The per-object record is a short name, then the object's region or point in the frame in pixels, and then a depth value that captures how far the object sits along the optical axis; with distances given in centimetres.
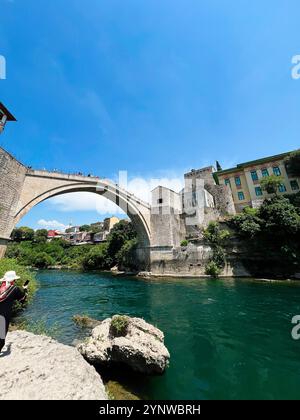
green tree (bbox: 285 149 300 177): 2245
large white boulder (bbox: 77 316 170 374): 427
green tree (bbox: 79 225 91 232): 7525
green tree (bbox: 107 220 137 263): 3269
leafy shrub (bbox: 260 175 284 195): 2308
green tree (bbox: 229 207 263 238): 1861
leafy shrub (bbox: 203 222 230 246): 2084
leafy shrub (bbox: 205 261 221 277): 1978
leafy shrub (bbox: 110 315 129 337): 493
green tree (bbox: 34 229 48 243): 5290
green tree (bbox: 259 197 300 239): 1675
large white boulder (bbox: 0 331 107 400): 258
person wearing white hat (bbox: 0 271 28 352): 320
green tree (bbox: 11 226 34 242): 5627
